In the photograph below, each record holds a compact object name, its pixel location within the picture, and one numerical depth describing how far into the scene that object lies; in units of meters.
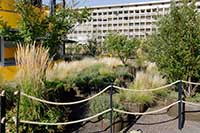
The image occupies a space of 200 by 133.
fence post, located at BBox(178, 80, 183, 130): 4.65
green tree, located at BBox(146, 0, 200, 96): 6.04
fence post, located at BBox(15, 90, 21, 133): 3.20
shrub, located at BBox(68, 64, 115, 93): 7.10
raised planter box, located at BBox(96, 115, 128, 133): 4.48
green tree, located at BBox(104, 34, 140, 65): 14.84
